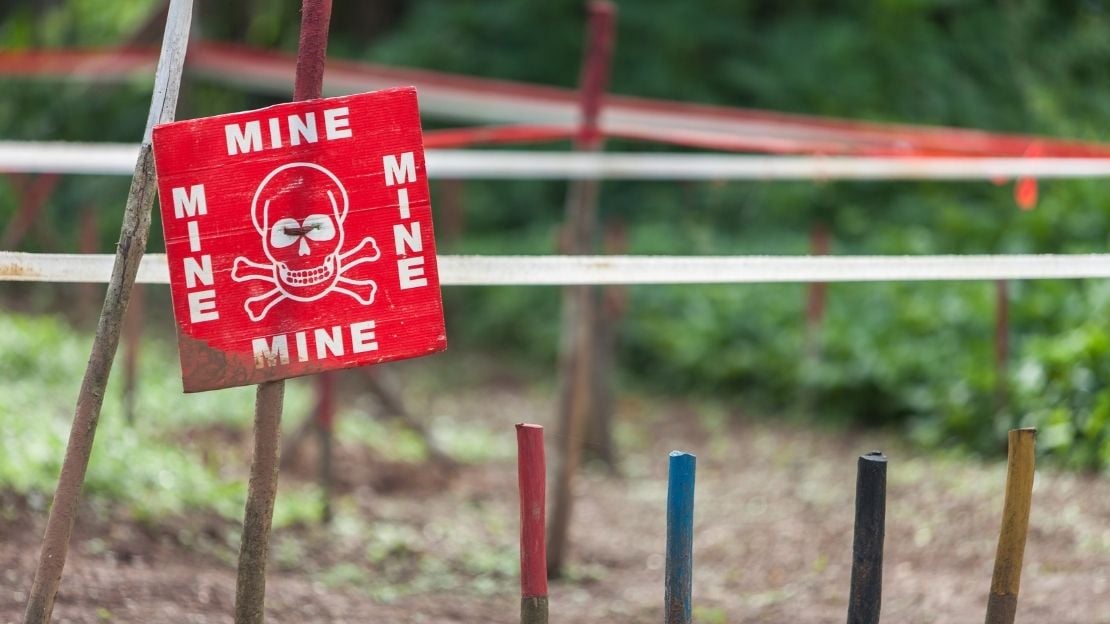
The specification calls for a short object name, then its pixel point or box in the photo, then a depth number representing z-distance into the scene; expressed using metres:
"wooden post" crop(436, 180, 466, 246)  23.16
